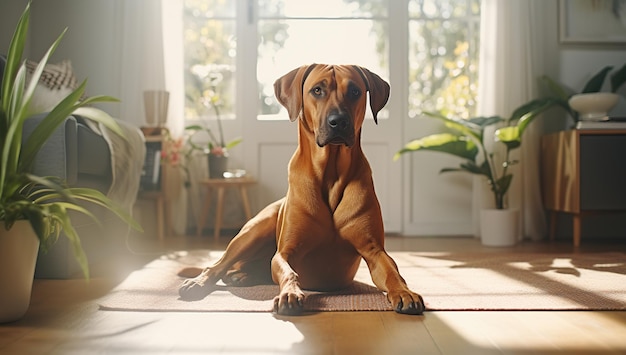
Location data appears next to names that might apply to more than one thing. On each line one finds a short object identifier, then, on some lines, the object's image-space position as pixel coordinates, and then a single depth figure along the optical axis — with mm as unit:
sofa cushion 2992
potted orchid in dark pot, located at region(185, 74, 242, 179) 3912
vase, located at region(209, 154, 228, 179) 3908
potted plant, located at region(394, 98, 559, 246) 3623
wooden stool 3787
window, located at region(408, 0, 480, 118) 4215
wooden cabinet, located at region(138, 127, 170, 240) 3773
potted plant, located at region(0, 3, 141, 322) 1408
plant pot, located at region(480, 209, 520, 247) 3617
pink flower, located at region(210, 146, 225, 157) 3887
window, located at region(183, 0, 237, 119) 4238
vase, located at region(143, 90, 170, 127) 3826
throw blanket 2781
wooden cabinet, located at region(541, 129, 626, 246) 3494
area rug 1671
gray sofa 2254
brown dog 1745
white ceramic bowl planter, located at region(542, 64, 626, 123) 3654
